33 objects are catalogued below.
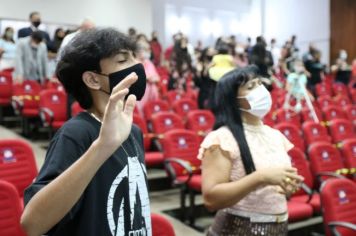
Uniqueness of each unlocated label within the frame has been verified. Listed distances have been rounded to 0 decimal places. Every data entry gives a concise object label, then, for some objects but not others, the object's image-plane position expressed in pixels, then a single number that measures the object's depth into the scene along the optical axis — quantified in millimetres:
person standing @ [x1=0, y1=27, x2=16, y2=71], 7828
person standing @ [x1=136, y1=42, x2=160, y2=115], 5191
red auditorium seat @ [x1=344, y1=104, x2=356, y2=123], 6102
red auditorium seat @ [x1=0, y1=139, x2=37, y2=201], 2811
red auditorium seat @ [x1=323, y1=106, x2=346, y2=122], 6035
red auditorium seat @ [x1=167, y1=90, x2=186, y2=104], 6500
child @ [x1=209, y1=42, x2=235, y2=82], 5196
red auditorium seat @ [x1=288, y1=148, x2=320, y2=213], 3483
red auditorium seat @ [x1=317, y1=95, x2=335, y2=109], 7141
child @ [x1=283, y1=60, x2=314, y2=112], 6548
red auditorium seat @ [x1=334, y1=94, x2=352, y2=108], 7707
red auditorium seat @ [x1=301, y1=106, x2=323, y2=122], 6094
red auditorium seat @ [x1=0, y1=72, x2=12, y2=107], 6320
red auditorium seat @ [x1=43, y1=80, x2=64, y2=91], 6145
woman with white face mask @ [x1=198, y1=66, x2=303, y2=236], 1672
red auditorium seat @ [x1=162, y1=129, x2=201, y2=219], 3598
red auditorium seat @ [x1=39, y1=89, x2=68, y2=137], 5027
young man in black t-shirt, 859
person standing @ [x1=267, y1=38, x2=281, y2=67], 10120
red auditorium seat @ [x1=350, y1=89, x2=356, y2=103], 8859
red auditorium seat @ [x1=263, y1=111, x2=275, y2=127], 5198
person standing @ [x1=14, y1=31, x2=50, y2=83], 6152
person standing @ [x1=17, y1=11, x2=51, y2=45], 6861
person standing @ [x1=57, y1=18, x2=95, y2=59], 4030
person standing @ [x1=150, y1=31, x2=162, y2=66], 10516
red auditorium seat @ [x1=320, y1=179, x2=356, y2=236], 2579
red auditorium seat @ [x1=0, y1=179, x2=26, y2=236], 1987
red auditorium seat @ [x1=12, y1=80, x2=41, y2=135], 5559
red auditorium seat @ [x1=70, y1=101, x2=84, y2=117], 4562
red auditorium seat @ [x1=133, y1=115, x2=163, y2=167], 4164
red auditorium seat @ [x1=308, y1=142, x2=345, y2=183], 3695
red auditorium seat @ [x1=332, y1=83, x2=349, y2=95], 9336
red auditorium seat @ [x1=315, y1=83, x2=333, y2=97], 9031
